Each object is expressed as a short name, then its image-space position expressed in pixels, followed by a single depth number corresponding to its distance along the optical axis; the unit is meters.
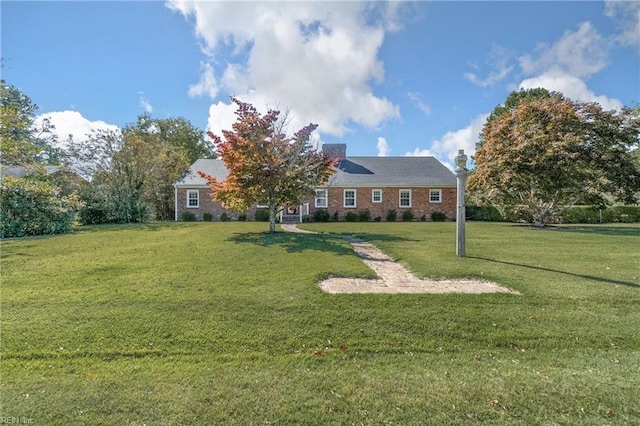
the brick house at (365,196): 24.02
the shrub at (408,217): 24.12
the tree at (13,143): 11.27
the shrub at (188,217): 23.69
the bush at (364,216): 23.77
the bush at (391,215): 24.05
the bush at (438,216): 24.19
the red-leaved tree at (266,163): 11.98
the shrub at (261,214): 22.97
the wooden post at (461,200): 8.26
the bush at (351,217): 23.62
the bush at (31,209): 12.45
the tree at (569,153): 16.69
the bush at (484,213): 25.22
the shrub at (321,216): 23.42
